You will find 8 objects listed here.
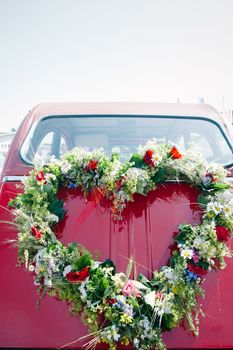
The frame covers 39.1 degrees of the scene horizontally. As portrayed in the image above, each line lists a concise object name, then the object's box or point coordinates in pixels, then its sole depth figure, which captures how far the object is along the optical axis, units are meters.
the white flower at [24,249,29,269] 1.87
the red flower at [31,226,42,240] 1.97
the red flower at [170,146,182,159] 2.30
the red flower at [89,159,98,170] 2.24
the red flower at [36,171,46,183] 2.18
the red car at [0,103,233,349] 1.84
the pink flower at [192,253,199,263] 1.94
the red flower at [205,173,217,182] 2.25
